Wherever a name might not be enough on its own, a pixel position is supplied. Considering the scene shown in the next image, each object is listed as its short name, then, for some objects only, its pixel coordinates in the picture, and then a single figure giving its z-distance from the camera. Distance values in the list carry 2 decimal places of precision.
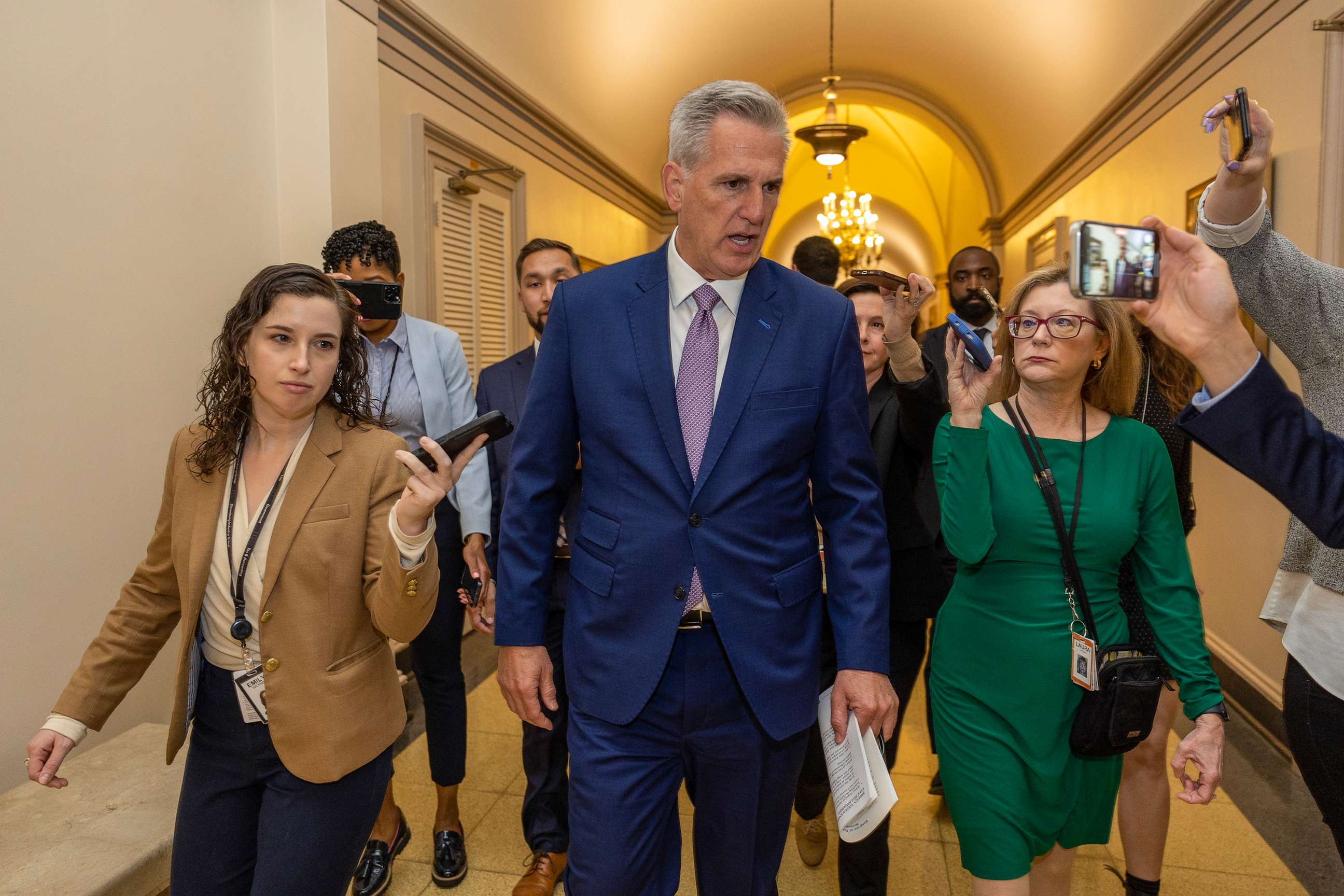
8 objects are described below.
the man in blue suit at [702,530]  1.73
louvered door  5.43
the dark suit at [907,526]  2.56
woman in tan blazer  1.68
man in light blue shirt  2.88
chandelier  11.30
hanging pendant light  7.72
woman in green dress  1.93
